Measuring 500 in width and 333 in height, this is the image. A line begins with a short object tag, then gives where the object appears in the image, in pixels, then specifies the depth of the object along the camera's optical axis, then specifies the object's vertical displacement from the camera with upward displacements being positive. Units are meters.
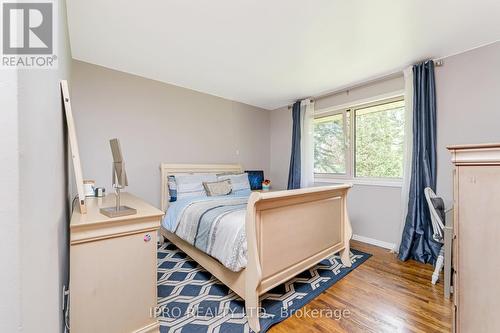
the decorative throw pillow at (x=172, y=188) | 2.99 -0.31
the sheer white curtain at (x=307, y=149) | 3.81 +0.29
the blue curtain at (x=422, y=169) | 2.51 -0.04
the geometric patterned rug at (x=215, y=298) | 1.55 -1.10
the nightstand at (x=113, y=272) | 1.11 -0.58
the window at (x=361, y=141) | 3.00 +0.37
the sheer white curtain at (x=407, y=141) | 2.67 +0.29
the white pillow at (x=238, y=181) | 3.47 -0.25
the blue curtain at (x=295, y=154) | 3.97 +0.21
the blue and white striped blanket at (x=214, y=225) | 1.66 -0.56
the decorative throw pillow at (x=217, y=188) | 3.11 -0.32
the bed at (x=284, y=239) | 1.50 -0.62
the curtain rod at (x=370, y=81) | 2.53 +1.18
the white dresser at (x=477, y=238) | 0.93 -0.32
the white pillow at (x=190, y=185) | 3.00 -0.26
